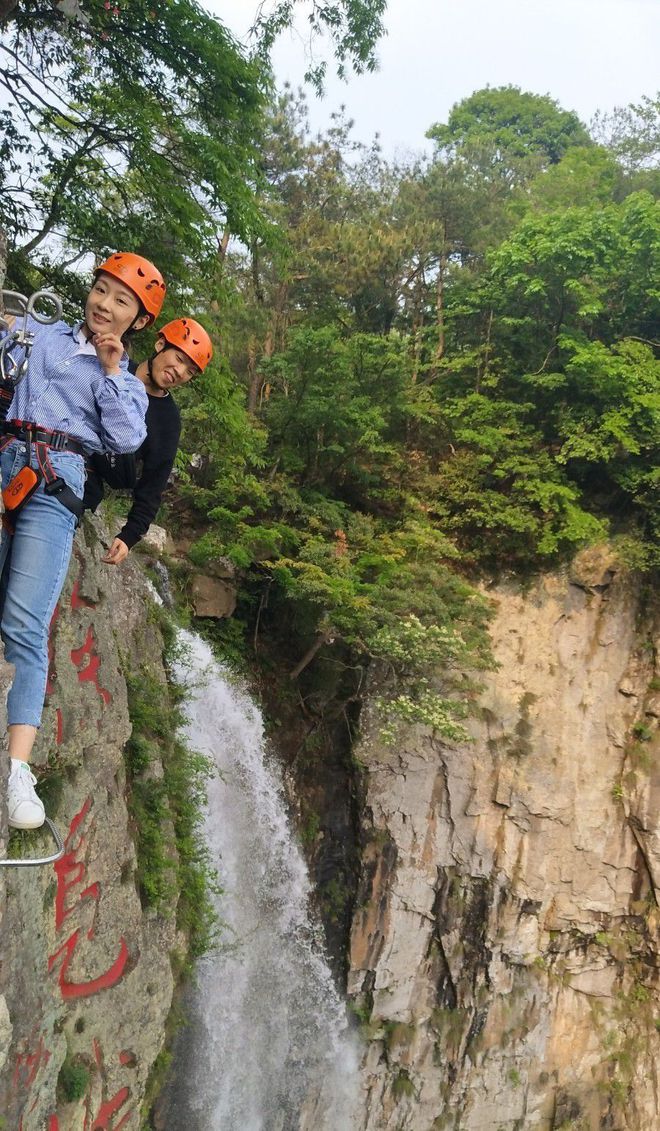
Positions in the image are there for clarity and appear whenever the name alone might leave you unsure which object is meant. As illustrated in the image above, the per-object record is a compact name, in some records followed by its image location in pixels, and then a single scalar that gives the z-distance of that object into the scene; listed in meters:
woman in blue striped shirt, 2.48
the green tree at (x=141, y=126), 5.52
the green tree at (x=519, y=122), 23.84
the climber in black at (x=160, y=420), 3.15
